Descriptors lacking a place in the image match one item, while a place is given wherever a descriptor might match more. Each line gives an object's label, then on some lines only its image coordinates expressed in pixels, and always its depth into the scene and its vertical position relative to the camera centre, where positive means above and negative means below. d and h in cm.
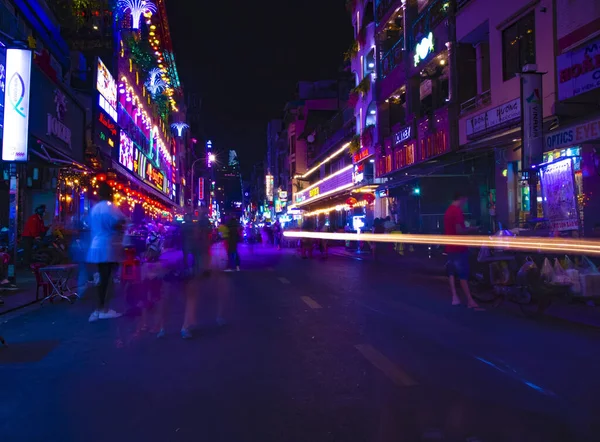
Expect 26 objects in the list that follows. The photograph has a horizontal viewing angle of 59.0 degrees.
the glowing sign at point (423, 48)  2341 +840
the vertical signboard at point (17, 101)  1313 +345
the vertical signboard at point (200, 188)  10231 +905
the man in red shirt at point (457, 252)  966 -36
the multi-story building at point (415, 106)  2209 +644
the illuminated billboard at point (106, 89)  2600 +756
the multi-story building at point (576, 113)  1189 +320
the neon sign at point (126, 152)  3075 +507
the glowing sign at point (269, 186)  10631 +969
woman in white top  881 -13
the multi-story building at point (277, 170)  8742 +1188
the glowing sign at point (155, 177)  4178 +501
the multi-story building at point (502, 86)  1560 +490
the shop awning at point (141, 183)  2884 +369
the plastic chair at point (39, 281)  1048 -92
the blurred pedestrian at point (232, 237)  1682 -10
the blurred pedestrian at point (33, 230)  1530 +16
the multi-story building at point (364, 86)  3300 +954
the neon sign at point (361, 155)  3284 +499
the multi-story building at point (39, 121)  1338 +347
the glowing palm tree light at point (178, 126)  6419 +1330
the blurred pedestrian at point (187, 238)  758 -5
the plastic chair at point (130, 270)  1127 -75
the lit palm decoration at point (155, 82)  4319 +1289
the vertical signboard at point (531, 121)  1430 +305
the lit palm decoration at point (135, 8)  3294 +1436
